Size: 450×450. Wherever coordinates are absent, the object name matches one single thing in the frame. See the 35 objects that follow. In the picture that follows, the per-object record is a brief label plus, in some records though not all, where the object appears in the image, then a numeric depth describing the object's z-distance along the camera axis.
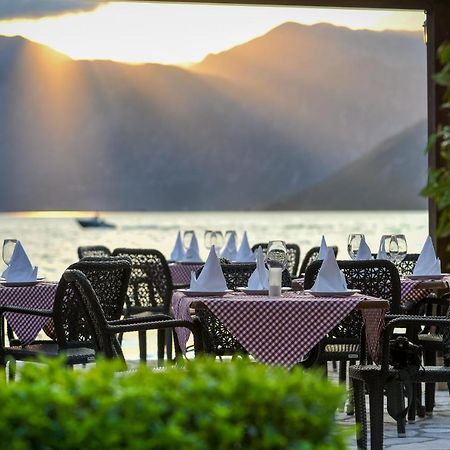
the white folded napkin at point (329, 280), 7.37
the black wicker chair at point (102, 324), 6.84
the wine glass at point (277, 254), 7.65
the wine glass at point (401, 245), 9.62
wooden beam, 10.95
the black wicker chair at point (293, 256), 13.14
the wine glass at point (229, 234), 13.81
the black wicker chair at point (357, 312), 8.05
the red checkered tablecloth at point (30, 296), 9.01
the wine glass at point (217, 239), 12.76
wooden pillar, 11.24
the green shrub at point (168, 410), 2.85
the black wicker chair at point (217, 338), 7.61
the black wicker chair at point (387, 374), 6.87
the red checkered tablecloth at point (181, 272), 12.61
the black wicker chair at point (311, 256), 11.52
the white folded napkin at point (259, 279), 7.61
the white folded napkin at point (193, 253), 12.91
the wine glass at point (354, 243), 9.83
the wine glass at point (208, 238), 12.62
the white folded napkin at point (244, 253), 12.79
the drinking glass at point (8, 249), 9.61
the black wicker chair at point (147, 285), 11.50
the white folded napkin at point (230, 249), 13.43
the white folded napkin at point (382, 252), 9.93
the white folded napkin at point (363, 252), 9.95
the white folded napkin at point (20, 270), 9.20
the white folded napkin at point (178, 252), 13.45
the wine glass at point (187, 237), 13.12
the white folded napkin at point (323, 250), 10.06
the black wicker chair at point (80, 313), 8.19
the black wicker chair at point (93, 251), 12.67
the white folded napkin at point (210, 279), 7.46
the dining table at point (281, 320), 6.98
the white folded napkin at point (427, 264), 9.69
